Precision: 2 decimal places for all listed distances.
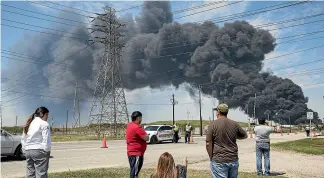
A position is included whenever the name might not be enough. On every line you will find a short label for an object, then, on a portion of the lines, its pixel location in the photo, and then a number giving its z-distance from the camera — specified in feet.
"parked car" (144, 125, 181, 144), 100.94
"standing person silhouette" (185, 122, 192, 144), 103.99
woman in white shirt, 22.89
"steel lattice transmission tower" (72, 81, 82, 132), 218.79
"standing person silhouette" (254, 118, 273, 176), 37.52
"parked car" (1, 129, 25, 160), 53.01
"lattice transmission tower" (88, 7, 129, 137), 155.74
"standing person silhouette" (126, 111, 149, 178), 27.10
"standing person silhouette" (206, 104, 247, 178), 20.62
